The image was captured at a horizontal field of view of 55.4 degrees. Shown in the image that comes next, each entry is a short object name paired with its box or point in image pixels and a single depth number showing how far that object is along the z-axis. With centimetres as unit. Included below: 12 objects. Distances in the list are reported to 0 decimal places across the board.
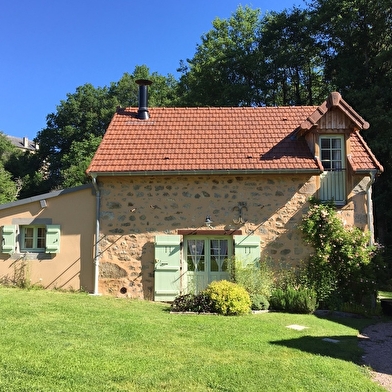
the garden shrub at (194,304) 815
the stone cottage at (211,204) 1007
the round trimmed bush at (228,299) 802
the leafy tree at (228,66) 2345
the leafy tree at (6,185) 2652
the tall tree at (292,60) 2278
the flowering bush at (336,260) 948
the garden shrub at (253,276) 941
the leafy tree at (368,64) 1673
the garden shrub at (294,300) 880
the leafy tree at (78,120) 3288
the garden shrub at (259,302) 886
